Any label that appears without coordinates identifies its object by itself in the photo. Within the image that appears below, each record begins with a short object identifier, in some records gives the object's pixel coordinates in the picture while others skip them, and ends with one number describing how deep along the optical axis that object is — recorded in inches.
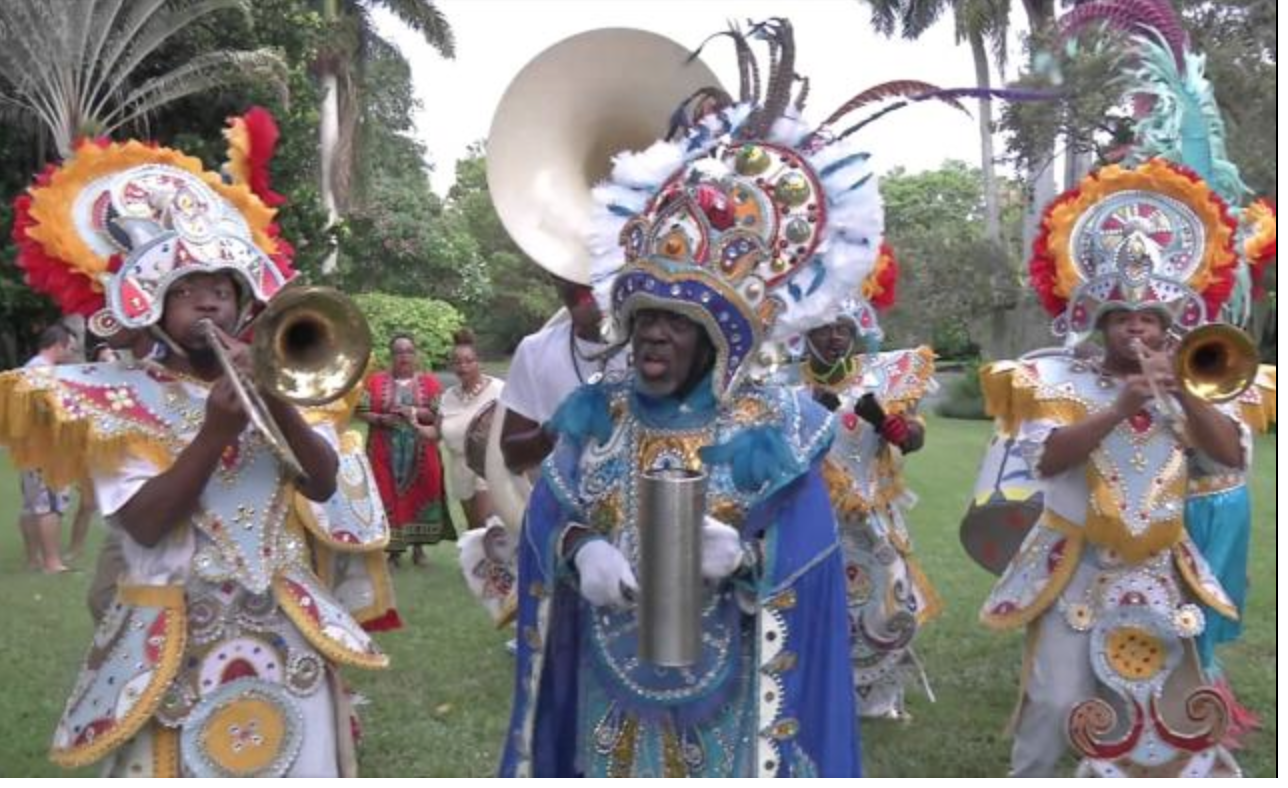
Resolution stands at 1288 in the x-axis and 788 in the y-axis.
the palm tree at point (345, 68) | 1119.6
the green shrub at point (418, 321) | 1050.7
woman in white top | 381.1
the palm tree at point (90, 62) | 752.3
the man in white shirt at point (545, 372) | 191.0
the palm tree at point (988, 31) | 1096.2
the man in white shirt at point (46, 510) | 389.1
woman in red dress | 402.9
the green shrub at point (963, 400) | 1068.5
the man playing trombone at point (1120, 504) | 186.7
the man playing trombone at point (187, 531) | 143.0
